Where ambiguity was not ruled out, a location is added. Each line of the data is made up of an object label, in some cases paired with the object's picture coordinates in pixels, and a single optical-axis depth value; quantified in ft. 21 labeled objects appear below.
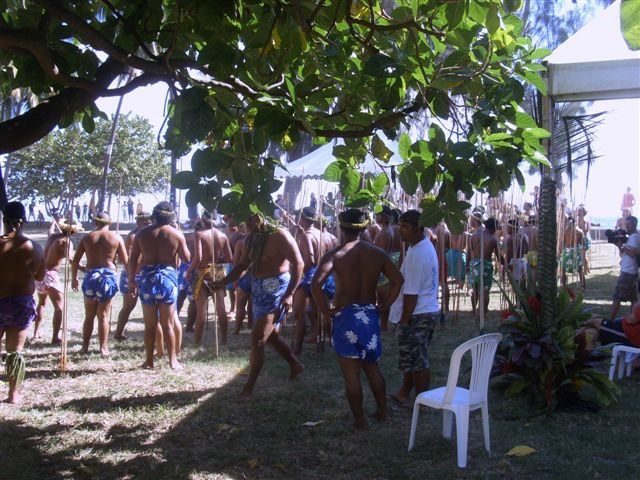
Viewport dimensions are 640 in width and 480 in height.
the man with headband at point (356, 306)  16.85
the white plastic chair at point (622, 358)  21.20
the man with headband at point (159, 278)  23.40
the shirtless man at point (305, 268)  26.45
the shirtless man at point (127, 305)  29.35
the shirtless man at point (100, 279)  25.94
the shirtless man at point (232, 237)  33.60
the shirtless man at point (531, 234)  31.01
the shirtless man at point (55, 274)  27.12
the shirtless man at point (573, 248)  40.70
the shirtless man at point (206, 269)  27.14
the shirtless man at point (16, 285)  18.78
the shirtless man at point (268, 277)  20.27
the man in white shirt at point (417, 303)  18.53
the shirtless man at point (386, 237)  32.45
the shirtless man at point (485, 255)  33.40
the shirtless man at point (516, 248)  33.29
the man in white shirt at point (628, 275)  30.32
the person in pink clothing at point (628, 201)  62.91
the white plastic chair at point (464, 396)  14.73
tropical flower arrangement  18.30
